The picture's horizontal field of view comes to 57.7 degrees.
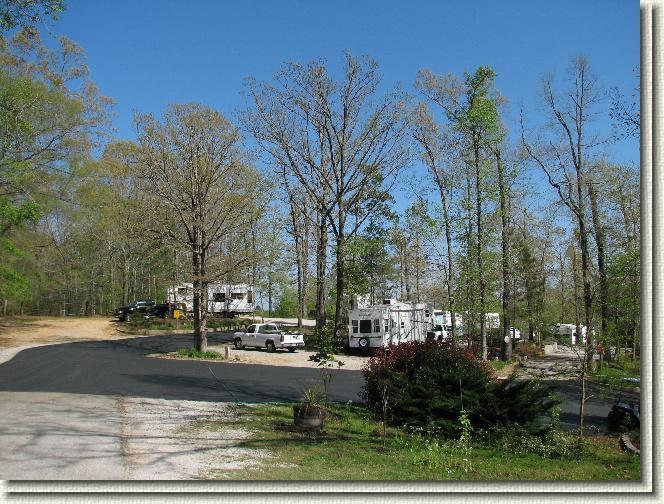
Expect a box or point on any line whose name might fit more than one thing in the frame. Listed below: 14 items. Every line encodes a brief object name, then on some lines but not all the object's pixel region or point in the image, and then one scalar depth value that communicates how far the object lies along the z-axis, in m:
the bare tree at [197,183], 23.94
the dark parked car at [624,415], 10.73
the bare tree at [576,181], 25.31
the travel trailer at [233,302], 36.22
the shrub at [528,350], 30.03
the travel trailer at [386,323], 28.55
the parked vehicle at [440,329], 29.84
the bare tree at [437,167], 27.80
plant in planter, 10.23
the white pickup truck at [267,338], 30.22
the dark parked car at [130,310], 41.56
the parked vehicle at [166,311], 41.22
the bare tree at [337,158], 31.47
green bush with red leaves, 10.84
